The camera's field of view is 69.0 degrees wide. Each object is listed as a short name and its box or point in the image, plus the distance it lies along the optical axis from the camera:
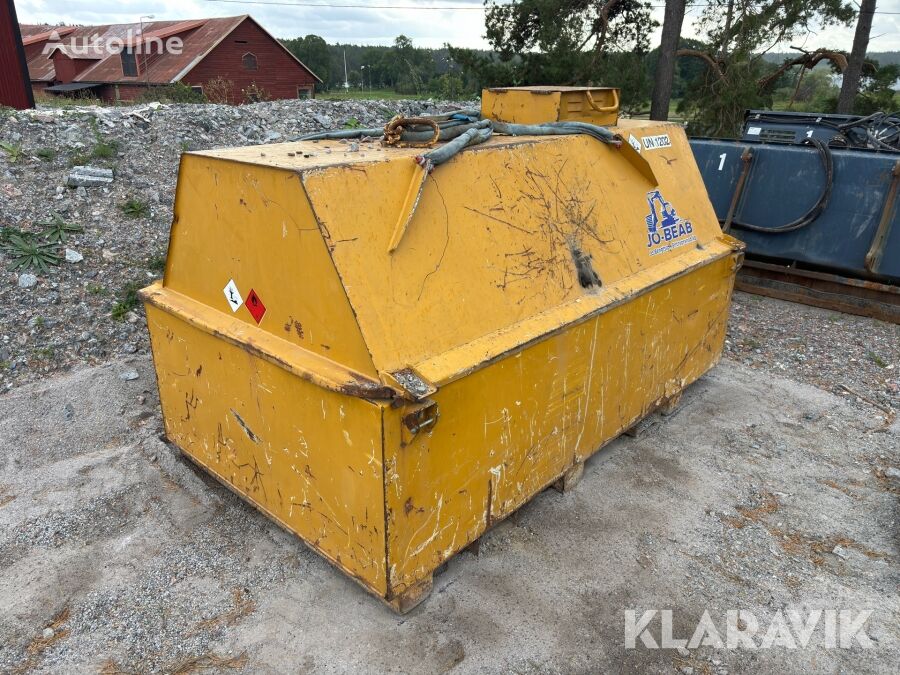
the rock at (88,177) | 5.95
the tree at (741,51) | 13.20
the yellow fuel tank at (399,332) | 2.30
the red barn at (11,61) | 11.56
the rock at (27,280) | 4.88
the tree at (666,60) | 12.27
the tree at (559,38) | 12.55
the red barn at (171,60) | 22.19
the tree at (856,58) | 12.23
